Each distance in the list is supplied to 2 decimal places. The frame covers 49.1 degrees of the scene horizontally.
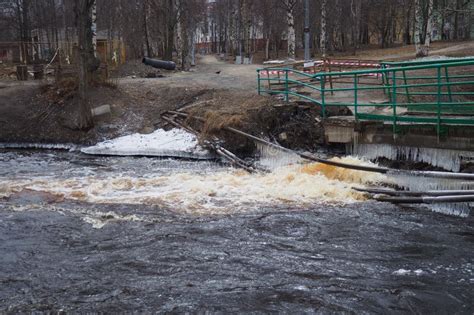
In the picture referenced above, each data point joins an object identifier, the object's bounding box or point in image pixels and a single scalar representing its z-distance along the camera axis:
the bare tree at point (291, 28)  34.09
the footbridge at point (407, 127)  11.14
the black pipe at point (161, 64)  28.12
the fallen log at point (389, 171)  9.20
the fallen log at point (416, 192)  8.93
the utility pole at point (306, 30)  27.90
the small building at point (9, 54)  44.40
